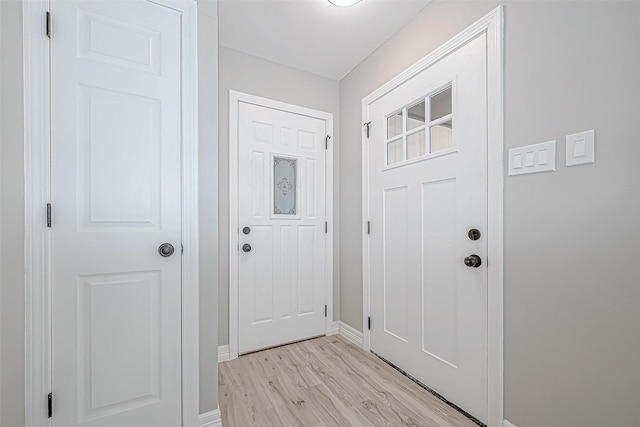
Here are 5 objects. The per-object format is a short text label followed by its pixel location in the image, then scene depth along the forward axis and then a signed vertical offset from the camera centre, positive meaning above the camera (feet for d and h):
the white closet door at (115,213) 3.63 +0.00
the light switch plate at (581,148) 3.38 +0.84
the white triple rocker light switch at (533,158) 3.76 +0.81
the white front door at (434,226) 4.75 -0.27
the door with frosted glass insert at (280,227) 7.29 -0.38
